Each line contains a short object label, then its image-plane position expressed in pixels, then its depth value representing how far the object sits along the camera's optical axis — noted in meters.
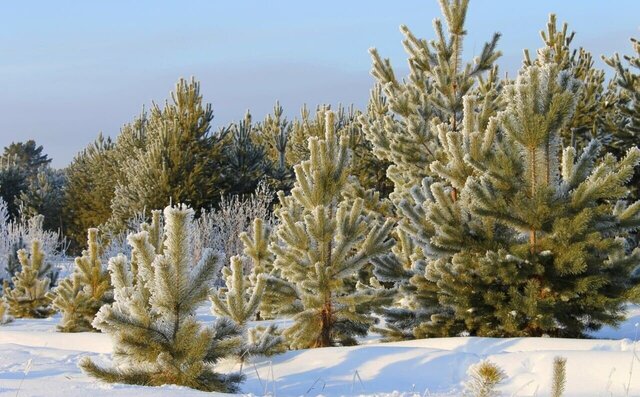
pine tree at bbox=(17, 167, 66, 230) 37.31
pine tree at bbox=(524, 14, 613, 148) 18.85
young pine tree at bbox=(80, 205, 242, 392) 6.29
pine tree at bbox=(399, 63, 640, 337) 8.56
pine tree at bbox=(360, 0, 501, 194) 12.70
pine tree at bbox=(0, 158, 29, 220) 40.12
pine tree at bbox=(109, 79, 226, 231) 27.81
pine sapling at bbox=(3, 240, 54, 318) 16.30
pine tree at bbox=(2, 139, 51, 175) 60.41
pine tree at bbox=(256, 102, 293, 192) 32.06
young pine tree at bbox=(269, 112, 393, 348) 9.52
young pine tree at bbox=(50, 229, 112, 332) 12.73
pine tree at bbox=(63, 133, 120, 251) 34.97
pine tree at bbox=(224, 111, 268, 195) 30.83
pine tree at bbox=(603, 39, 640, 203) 19.08
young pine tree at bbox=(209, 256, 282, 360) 7.81
